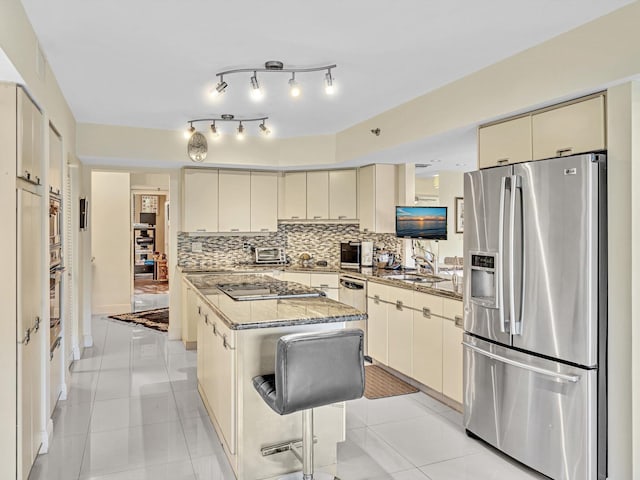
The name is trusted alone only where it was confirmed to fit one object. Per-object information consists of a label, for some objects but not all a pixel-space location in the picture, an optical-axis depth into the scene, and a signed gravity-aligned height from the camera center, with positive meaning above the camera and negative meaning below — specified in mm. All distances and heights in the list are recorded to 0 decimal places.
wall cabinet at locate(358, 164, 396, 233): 5562 +482
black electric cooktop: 3305 -392
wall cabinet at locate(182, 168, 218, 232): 5805 +483
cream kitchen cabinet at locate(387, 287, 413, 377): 4277 -856
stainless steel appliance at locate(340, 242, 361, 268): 5875 -195
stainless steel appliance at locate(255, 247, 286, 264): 6355 -221
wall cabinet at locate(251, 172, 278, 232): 6094 +485
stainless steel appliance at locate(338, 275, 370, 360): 5145 -612
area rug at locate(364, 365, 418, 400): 4176 -1367
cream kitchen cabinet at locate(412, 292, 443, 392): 3877 -868
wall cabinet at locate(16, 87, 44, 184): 2512 +582
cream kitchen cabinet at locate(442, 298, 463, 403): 3637 -877
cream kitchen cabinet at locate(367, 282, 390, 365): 4715 -872
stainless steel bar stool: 2273 -678
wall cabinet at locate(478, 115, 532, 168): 3041 +657
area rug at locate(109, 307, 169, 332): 7023 -1266
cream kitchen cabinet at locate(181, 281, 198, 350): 5516 -958
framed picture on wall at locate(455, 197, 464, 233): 7418 +408
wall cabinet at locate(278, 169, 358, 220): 5922 +560
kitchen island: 2631 -870
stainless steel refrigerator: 2521 -430
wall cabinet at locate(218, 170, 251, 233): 5945 +485
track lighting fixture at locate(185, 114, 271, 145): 4842 +1251
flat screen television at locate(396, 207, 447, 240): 4859 +176
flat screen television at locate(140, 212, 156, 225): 14039 +626
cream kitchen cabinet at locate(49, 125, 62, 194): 3422 +600
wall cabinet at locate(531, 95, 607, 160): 2586 +639
